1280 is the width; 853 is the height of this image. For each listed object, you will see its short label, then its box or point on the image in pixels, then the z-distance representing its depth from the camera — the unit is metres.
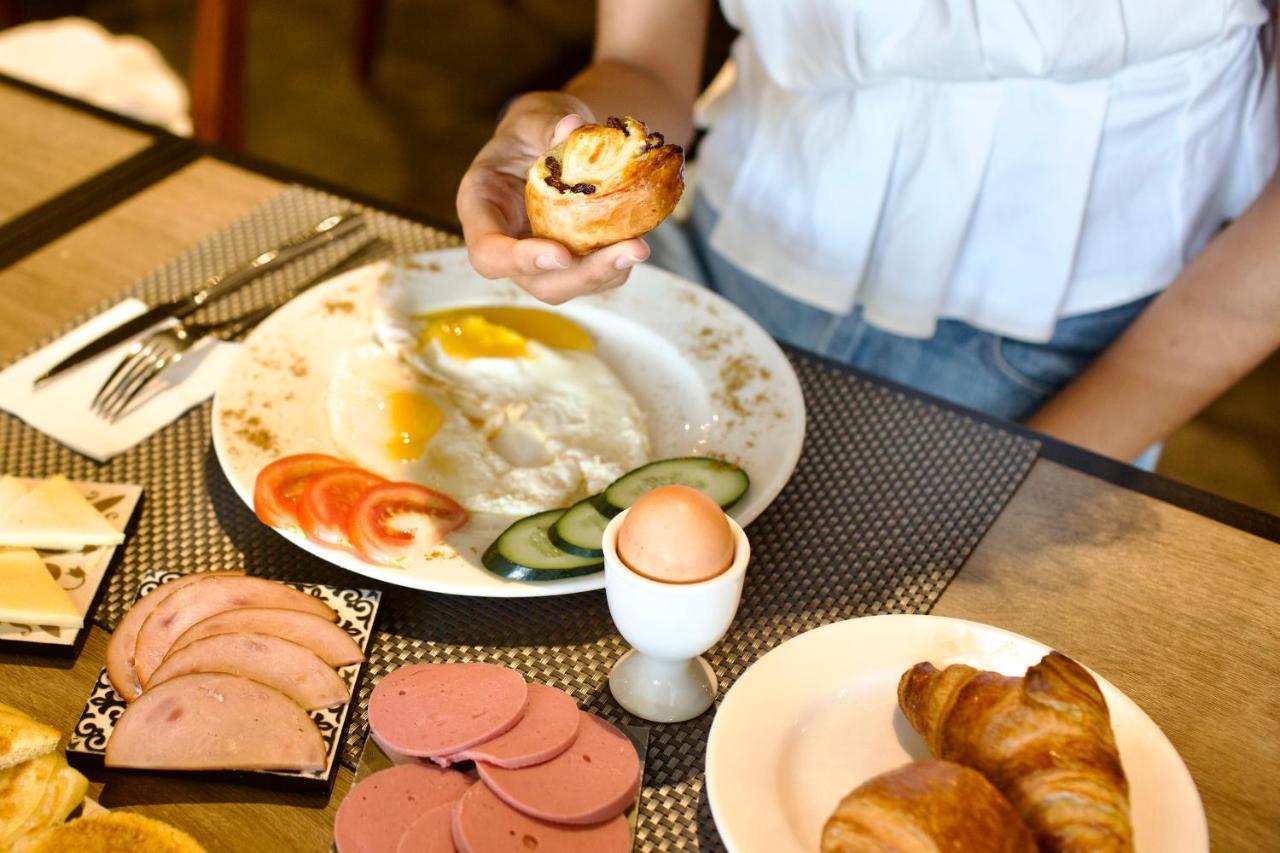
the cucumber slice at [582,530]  1.09
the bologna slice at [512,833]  0.85
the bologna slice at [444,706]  0.92
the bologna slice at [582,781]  0.88
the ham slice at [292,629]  1.04
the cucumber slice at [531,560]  1.08
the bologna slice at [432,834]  0.86
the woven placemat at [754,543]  1.09
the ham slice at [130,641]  1.01
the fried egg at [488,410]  1.26
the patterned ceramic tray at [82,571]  1.07
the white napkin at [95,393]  1.36
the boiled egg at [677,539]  0.91
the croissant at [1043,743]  0.81
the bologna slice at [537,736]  0.91
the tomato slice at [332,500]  1.12
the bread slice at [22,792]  0.88
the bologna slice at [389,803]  0.87
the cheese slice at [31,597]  1.07
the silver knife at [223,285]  1.46
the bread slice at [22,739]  0.92
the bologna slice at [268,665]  1.00
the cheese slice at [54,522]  1.15
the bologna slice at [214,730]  0.95
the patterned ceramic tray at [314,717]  0.96
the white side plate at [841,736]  0.87
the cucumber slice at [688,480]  1.15
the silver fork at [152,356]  1.40
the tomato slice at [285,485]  1.14
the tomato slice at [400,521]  1.12
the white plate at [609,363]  1.18
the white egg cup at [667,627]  0.92
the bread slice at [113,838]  0.88
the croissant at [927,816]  0.77
